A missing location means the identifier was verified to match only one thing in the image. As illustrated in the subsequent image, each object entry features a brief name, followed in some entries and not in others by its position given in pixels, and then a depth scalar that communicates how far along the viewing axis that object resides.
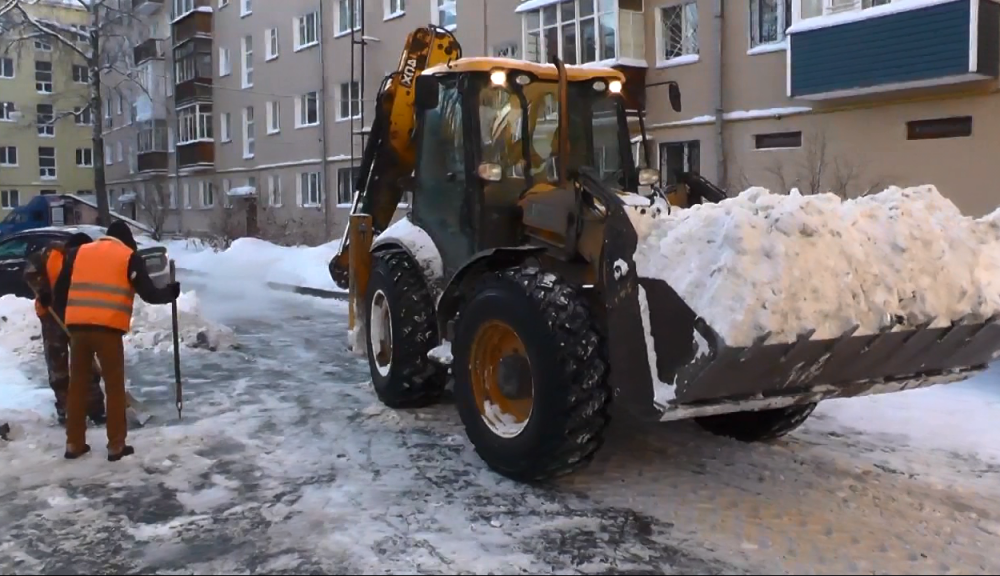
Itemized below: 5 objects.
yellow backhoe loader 4.82
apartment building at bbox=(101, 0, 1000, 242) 14.17
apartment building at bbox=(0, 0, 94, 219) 52.50
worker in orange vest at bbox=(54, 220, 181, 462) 6.38
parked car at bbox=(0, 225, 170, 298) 15.30
